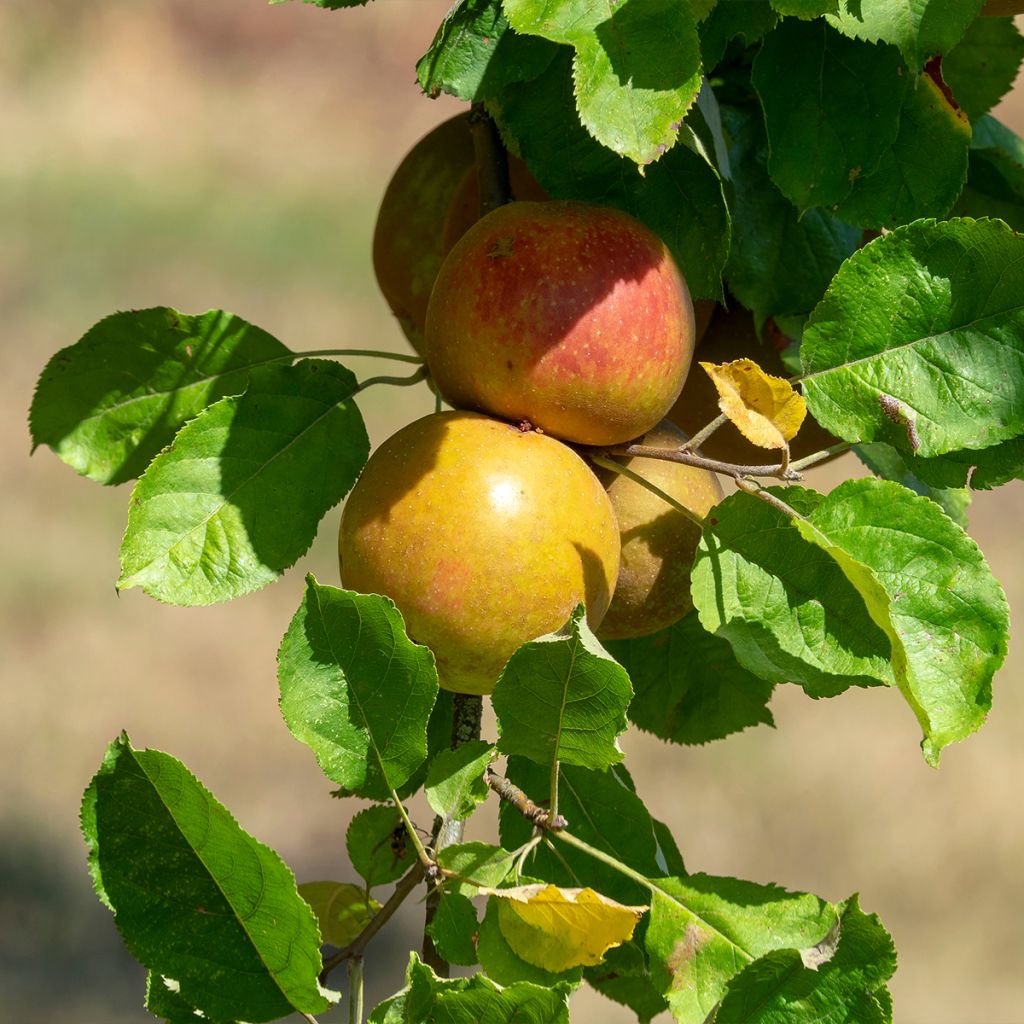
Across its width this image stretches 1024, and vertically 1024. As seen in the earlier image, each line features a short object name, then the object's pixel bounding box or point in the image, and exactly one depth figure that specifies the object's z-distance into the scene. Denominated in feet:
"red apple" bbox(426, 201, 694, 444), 7.37
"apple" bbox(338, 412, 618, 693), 7.32
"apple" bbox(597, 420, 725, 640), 7.48
